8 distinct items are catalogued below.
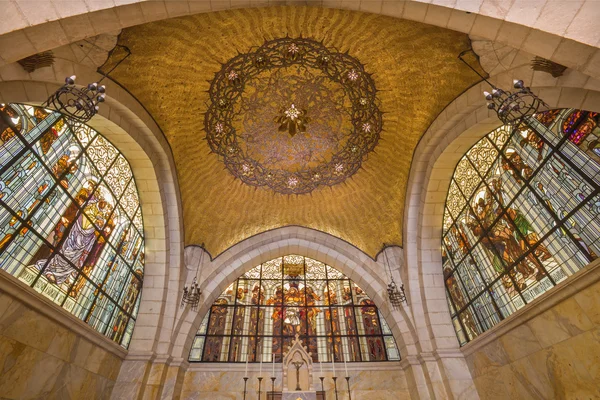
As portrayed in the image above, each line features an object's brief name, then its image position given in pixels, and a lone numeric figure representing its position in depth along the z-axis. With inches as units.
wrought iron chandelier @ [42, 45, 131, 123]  136.6
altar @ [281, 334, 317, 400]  283.6
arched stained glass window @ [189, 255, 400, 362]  386.3
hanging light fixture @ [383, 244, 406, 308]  341.4
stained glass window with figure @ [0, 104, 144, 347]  189.2
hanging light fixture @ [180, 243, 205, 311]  337.4
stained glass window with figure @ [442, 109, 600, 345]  186.4
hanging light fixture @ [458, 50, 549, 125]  141.6
